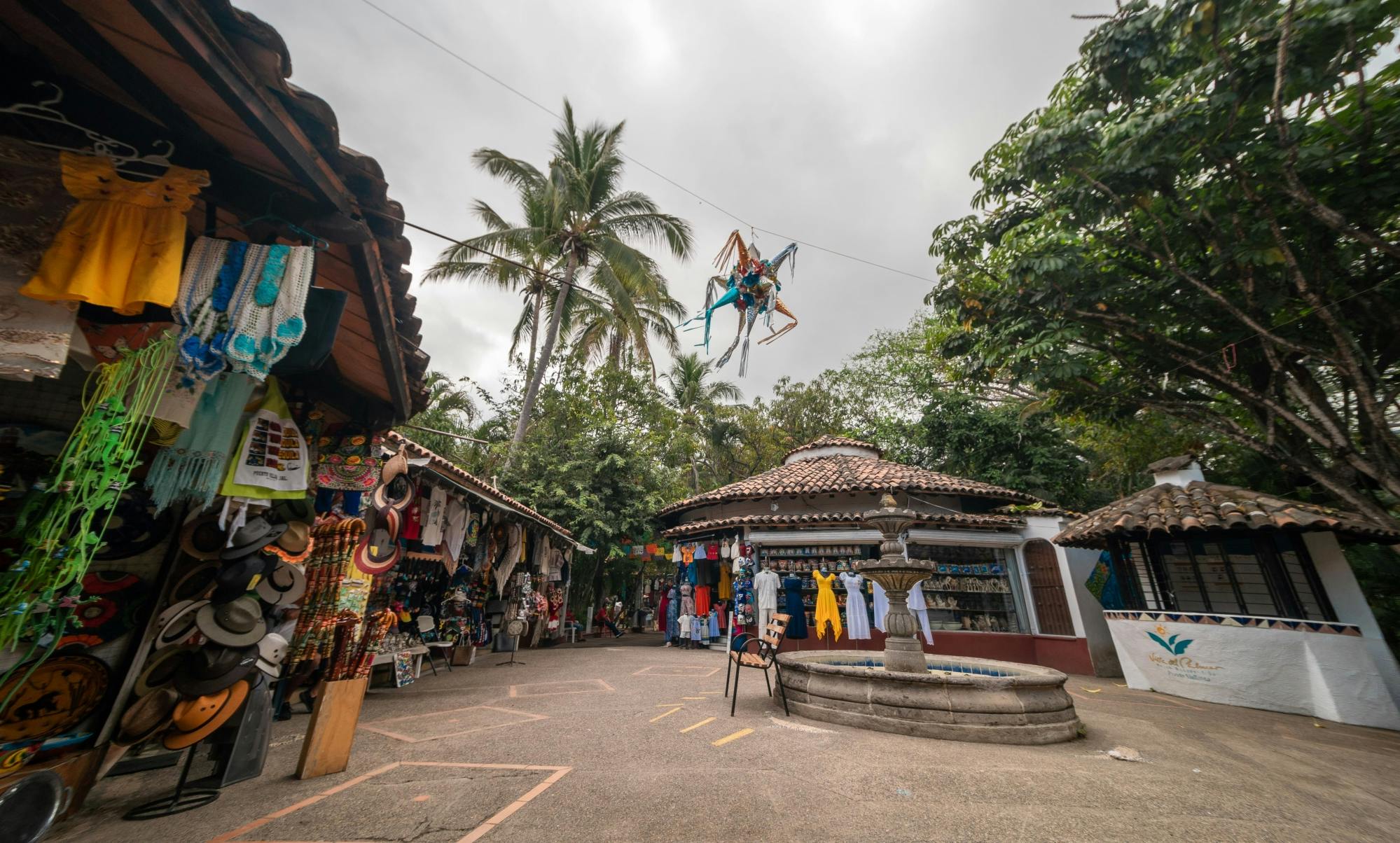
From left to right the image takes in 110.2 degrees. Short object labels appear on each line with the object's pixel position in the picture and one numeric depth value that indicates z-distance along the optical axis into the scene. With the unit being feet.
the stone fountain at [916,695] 16.31
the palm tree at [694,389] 81.41
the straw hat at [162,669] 10.73
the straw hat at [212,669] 10.65
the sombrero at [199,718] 10.47
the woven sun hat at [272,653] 11.98
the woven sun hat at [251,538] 11.51
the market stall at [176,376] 6.53
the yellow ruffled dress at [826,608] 35.47
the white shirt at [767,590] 36.42
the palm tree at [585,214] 46.50
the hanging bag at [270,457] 11.37
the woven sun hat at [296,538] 13.33
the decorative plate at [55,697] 9.14
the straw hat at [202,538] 11.62
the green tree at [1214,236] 20.30
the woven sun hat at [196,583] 11.53
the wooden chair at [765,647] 20.11
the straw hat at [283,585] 12.38
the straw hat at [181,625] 11.06
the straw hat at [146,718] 10.26
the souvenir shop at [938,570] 34.83
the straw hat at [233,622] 11.10
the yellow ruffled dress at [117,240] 6.61
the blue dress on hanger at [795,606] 36.65
